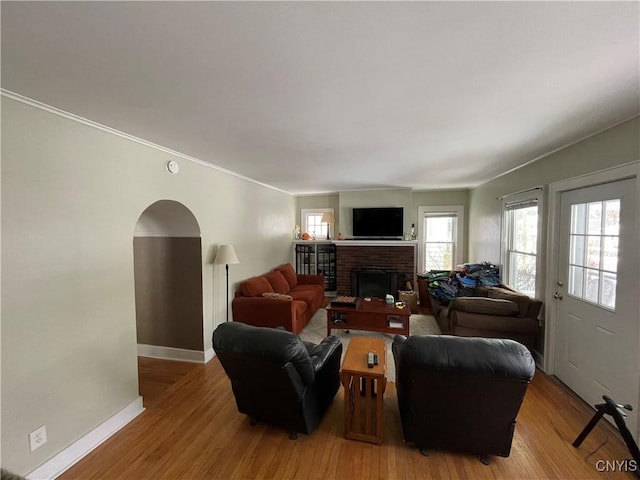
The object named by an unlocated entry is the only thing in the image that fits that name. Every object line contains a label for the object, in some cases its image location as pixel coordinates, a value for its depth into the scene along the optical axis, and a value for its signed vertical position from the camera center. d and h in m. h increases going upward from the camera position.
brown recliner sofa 3.10 -0.99
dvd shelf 6.59 -0.71
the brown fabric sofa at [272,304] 3.66 -1.06
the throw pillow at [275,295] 3.80 -0.92
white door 2.07 -0.55
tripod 1.71 -1.26
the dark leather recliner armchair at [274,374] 1.87 -1.05
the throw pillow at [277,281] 4.59 -0.87
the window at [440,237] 6.14 -0.12
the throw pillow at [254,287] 3.94 -0.83
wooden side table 2.03 -1.27
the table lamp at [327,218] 6.42 +0.31
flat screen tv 5.85 +0.20
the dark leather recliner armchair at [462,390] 1.64 -1.00
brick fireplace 5.83 -0.60
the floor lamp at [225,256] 3.40 -0.31
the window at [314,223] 6.76 +0.20
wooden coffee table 3.69 -1.22
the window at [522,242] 3.34 -0.14
